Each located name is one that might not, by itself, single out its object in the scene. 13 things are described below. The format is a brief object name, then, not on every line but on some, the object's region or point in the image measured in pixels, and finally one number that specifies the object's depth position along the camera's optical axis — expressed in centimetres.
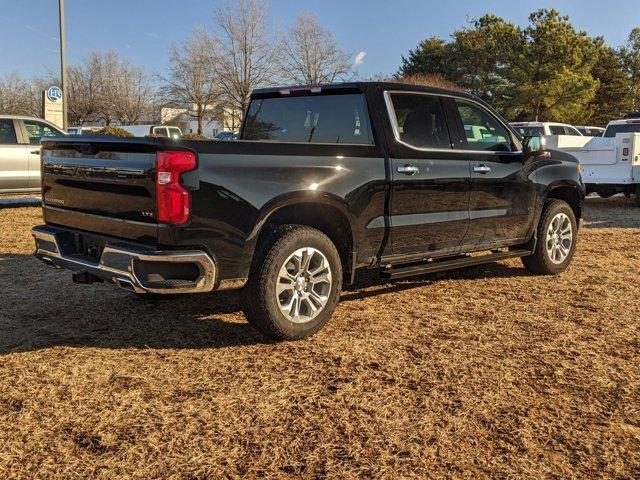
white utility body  1212
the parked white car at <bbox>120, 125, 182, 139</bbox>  2744
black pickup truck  364
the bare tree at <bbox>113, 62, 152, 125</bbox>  5316
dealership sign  2020
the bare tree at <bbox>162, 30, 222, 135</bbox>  3944
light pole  1833
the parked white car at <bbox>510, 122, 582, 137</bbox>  1950
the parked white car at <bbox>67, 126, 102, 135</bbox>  2801
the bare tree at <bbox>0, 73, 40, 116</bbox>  5134
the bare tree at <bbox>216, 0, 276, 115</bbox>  3662
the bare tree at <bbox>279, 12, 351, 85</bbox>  3781
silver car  1097
